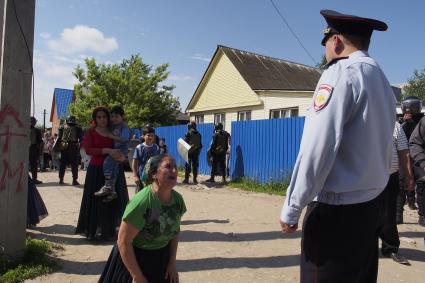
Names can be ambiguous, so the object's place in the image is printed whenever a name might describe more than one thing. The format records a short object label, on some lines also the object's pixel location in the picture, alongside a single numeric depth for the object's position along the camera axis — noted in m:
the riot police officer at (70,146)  12.91
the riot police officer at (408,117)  7.11
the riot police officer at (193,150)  13.80
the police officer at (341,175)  2.34
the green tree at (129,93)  27.03
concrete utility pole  4.56
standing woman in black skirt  6.13
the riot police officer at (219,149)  13.77
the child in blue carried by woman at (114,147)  6.06
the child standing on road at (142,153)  6.70
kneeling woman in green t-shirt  2.86
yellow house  19.03
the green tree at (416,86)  50.48
